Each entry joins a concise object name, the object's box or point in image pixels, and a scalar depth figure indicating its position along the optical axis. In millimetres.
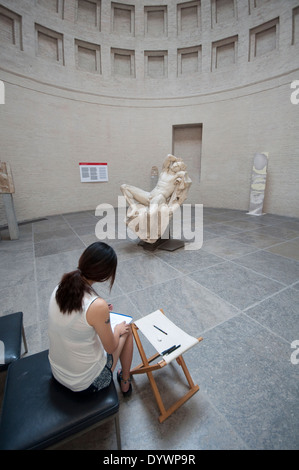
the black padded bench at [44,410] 925
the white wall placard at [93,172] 8166
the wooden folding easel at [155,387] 1354
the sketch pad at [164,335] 1335
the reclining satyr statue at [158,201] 4121
